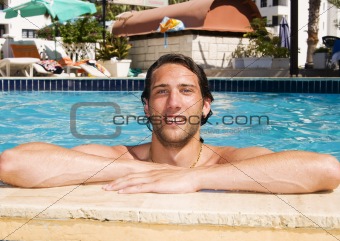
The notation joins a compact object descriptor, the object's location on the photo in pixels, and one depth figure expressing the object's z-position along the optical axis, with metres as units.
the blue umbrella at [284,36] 16.16
